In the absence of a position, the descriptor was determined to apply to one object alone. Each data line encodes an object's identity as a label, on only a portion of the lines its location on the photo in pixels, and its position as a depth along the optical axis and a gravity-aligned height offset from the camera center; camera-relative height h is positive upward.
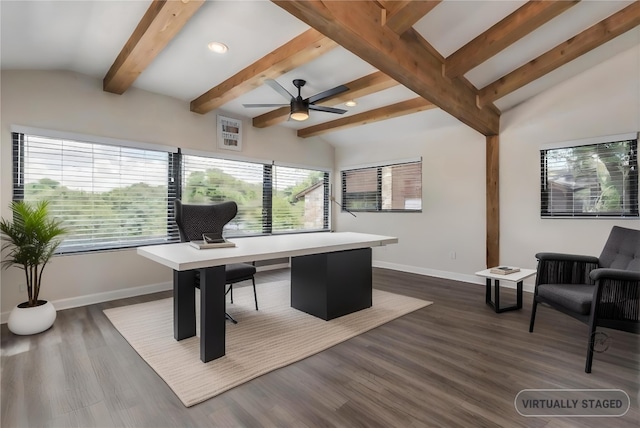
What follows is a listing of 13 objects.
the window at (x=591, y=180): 3.22 +0.39
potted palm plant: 2.55 -0.32
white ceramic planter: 2.53 -0.88
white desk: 2.08 -0.51
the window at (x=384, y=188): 5.03 +0.49
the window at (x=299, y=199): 5.38 +0.29
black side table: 2.95 -0.63
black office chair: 2.81 -0.07
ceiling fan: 3.14 +1.22
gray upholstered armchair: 1.96 -0.53
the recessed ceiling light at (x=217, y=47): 2.73 +1.52
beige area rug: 1.94 -1.00
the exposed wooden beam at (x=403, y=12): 2.12 +1.44
